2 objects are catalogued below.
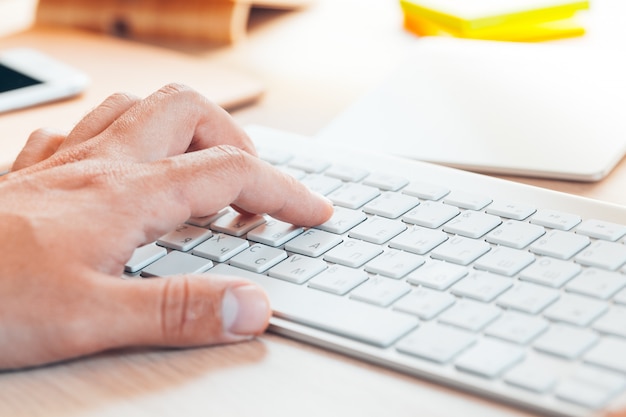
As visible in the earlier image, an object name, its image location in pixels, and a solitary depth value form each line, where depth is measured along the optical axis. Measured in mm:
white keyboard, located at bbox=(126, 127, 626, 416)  611
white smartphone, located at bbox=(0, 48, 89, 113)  889
